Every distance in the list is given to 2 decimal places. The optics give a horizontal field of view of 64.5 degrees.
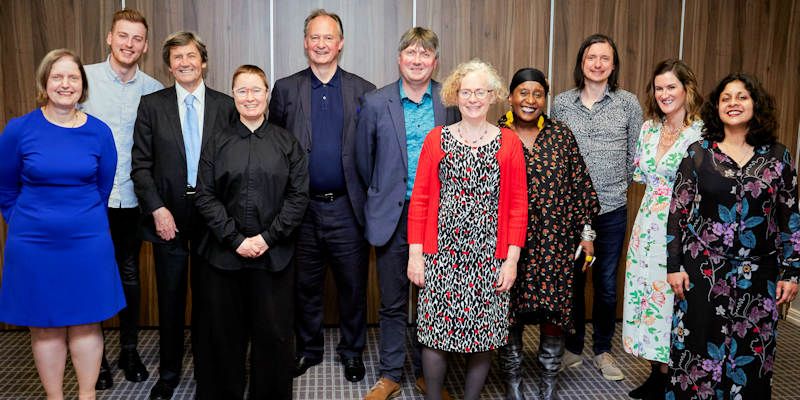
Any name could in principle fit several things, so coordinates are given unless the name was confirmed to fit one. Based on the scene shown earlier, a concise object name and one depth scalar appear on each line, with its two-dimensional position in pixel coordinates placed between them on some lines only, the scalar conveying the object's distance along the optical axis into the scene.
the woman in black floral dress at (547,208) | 2.82
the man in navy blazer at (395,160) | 3.04
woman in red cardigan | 2.58
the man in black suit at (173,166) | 3.01
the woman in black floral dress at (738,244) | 2.42
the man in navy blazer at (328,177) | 3.24
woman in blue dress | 2.58
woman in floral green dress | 2.89
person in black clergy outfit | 2.69
